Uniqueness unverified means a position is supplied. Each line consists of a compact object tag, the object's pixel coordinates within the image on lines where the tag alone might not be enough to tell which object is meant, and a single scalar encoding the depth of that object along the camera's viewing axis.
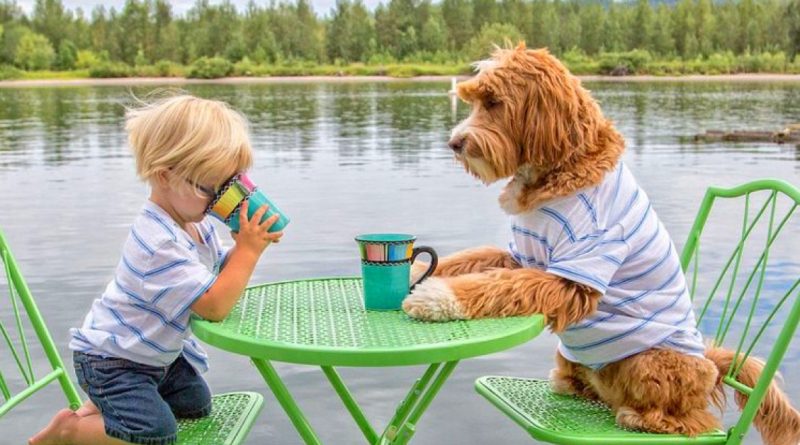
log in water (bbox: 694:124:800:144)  21.67
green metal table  2.33
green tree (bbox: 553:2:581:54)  95.89
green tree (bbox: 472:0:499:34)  106.13
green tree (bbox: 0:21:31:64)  88.88
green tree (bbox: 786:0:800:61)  85.19
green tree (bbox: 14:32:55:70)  87.56
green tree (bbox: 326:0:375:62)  98.69
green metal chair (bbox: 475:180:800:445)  2.76
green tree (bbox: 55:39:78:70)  89.56
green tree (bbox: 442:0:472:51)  103.00
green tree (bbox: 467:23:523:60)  91.85
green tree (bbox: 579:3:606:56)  95.69
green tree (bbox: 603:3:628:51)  94.06
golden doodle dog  2.73
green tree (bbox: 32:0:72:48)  99.50
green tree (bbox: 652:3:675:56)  92.75
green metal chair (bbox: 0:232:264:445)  2.84
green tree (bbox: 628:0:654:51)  93.88
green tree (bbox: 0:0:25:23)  102.96
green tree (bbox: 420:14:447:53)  98.31
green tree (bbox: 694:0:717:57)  91.31
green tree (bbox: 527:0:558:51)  96.44
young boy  2.66
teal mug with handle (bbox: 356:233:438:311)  2.69
